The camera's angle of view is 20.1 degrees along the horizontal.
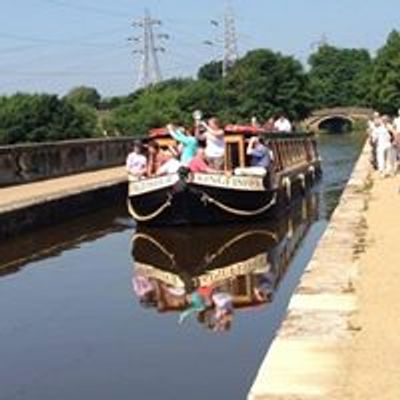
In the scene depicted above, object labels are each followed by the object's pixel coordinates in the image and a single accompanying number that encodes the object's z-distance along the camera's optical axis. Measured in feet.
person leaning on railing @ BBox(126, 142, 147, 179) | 79.75
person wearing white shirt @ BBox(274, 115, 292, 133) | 137.56
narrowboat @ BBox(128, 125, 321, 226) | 72.38
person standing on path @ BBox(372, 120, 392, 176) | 95.76
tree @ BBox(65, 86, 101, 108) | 484.74
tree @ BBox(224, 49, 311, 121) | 390.21
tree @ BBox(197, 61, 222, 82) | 508.12
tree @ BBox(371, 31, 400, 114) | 353.92
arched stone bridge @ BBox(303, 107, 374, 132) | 461.78
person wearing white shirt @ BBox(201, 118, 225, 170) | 74.95
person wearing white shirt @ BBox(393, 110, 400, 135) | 94.65
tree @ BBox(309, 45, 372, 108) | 527.40
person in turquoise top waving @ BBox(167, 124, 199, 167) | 73.41
